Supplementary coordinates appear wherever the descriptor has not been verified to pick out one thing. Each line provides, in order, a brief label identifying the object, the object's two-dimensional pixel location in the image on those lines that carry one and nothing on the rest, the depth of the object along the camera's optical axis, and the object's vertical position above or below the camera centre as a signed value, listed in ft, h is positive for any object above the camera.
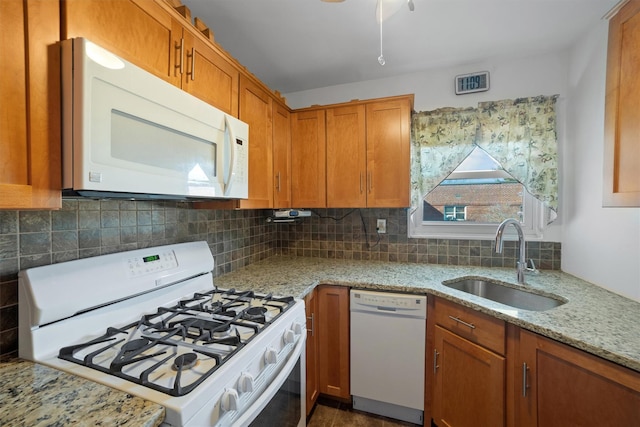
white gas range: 2.32 -1.44
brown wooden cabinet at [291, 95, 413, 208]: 6.13 +1.37
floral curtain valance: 5.88 +1.64
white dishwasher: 5.10 -2.82
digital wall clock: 6.38 +3.13
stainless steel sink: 4.76 -1.68
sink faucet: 5.25 -0.68
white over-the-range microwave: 2.30 +0.81
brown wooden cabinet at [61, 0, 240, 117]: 2.57 +2.00
